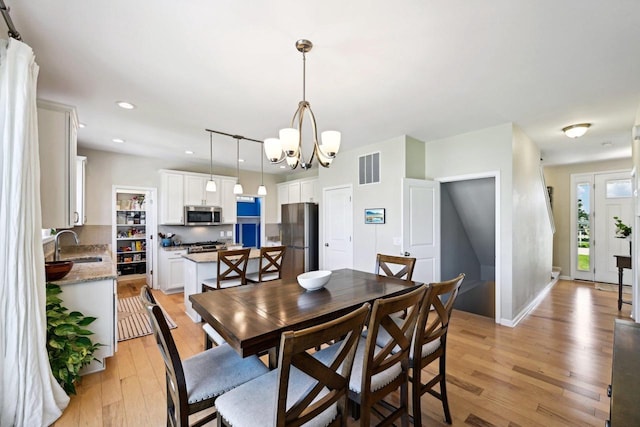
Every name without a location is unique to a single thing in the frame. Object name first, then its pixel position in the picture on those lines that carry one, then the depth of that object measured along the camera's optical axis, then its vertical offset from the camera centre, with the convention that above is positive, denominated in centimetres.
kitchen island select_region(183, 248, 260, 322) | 352 -77
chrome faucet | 296 -44
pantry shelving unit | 552 -50
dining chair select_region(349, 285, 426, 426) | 126 -80
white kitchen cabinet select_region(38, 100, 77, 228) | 234 +42
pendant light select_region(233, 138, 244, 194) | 420 +106
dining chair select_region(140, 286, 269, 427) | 126 -87
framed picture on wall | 427 -6
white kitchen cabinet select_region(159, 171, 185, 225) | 530 +26
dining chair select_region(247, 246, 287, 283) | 323 -67
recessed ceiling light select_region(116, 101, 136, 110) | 293 +117
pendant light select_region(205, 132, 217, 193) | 402 +42
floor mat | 325 -146
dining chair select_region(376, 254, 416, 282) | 262 -51
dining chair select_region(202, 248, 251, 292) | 305 -75
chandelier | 195 +50
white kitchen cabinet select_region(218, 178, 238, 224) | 599 +24
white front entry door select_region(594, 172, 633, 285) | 543 -8
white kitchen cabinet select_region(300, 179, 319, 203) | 597 +47
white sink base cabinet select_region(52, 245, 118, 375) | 238 -81
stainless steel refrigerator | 541 -57
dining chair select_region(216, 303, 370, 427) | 97 -79
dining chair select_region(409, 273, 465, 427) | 159 -83
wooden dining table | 134 -60
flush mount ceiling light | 357 +111
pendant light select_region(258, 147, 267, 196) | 436 +33
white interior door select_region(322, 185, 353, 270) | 482 -28
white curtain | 163 -26
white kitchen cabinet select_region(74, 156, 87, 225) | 433 +43
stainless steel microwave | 548 -8
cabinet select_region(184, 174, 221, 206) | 555 +40
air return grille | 438 +72
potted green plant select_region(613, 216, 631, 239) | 441 -29
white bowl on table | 205 -52
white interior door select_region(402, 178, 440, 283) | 376 -20
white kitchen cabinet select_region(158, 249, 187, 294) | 506 -112
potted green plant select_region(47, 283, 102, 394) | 208 -105
